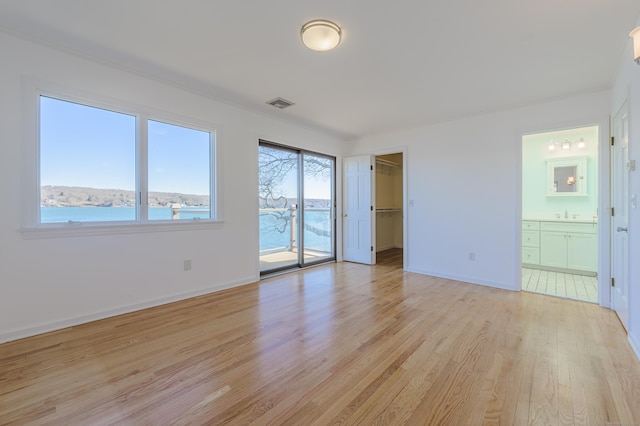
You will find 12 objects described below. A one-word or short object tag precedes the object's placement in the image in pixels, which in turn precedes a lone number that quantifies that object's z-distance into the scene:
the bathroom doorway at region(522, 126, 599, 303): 4.29
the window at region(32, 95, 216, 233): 2.51
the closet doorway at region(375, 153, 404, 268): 6.86
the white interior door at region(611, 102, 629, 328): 2.45
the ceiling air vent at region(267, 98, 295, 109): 3.60
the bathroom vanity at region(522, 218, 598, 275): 4.26
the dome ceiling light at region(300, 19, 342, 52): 2.10
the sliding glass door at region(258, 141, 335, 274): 4.44
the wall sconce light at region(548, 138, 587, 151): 4.66
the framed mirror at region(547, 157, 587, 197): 4.68
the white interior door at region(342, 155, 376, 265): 5.27
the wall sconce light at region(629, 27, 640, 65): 1.60
